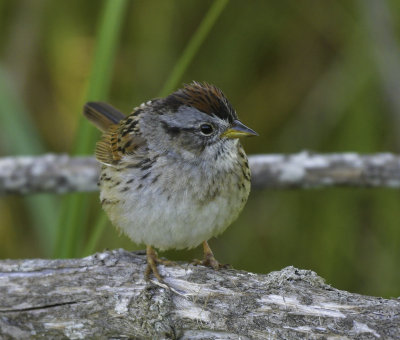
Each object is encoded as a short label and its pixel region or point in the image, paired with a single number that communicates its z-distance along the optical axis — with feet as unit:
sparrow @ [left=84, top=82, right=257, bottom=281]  18.60
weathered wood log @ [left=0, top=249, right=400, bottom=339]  15.35
